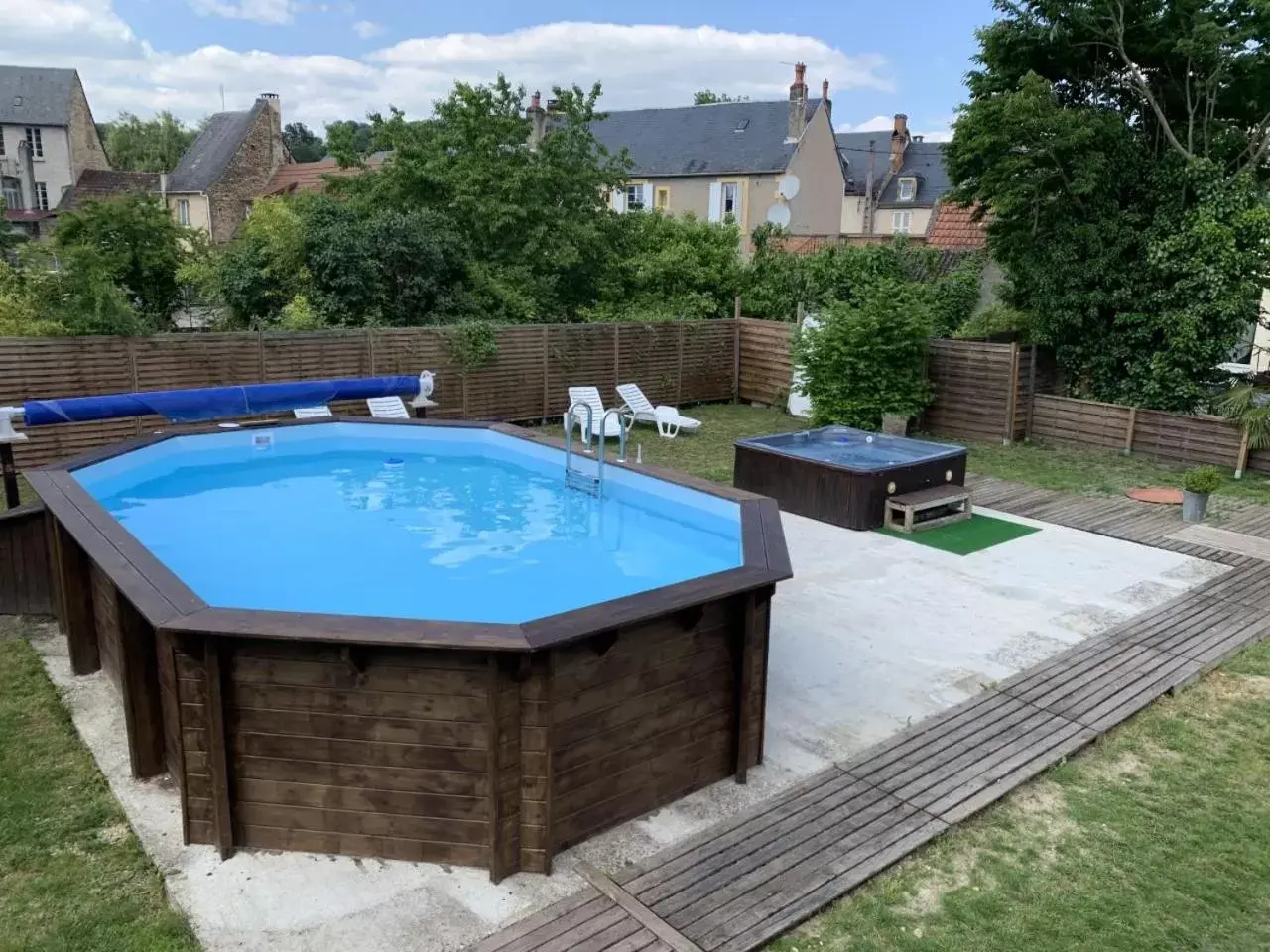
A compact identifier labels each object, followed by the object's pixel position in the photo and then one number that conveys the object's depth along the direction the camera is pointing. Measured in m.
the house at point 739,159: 31.78
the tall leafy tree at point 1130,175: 12.99
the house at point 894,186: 41.38
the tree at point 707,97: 62.38
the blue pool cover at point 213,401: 9.75
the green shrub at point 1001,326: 15.45
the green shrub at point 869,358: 13.52
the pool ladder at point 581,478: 8.37
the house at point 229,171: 37.56
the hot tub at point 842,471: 10.29
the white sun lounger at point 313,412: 12.36
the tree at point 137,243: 17.08
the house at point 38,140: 41.91
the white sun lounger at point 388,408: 12.73
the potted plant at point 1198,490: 10.24
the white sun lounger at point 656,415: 14.73
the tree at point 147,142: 61.31
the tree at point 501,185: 17.53
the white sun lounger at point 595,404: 13.94
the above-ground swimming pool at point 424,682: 4.24
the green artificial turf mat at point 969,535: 9.74
